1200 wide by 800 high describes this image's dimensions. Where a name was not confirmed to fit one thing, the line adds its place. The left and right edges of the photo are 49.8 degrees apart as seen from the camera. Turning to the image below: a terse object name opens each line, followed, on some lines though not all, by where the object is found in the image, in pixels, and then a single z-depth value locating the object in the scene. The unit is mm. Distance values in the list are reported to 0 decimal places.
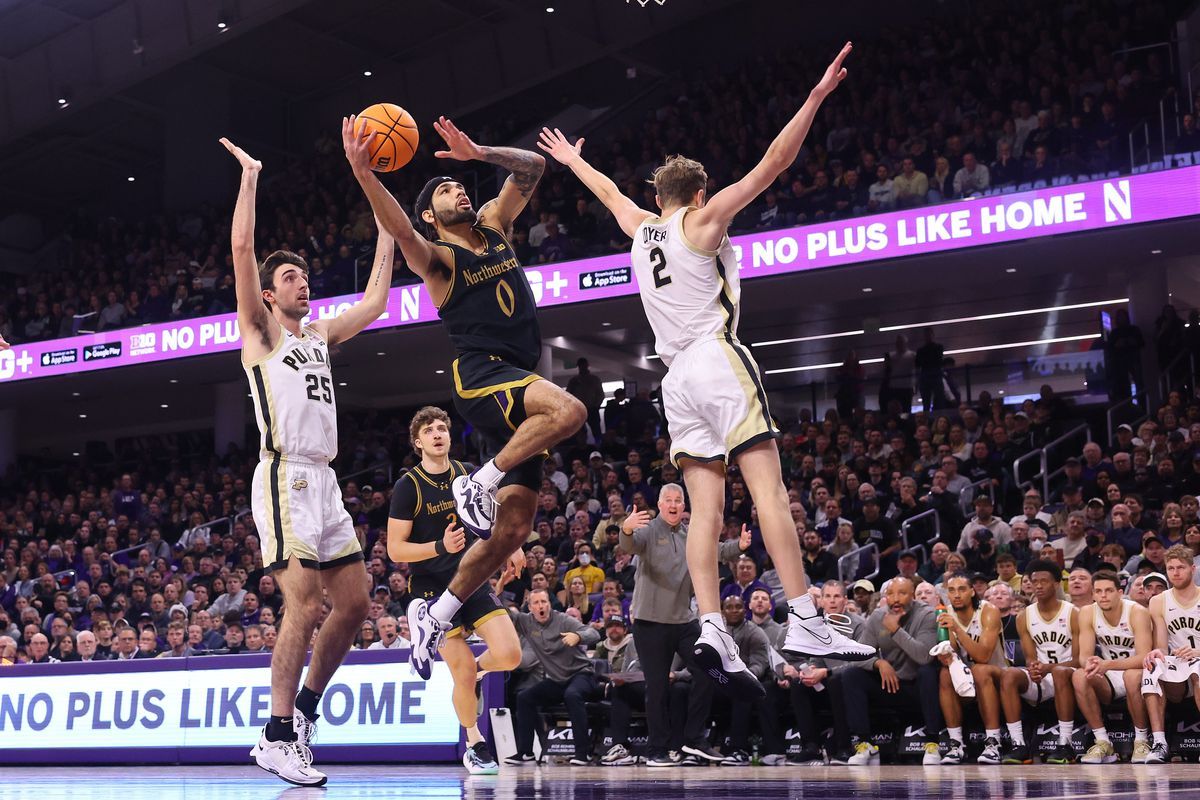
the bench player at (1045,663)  10031
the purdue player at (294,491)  6941
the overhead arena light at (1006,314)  21547
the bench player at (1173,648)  9633
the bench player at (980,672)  10102
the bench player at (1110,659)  9805
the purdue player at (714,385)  5738
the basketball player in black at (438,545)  8469
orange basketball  7055
